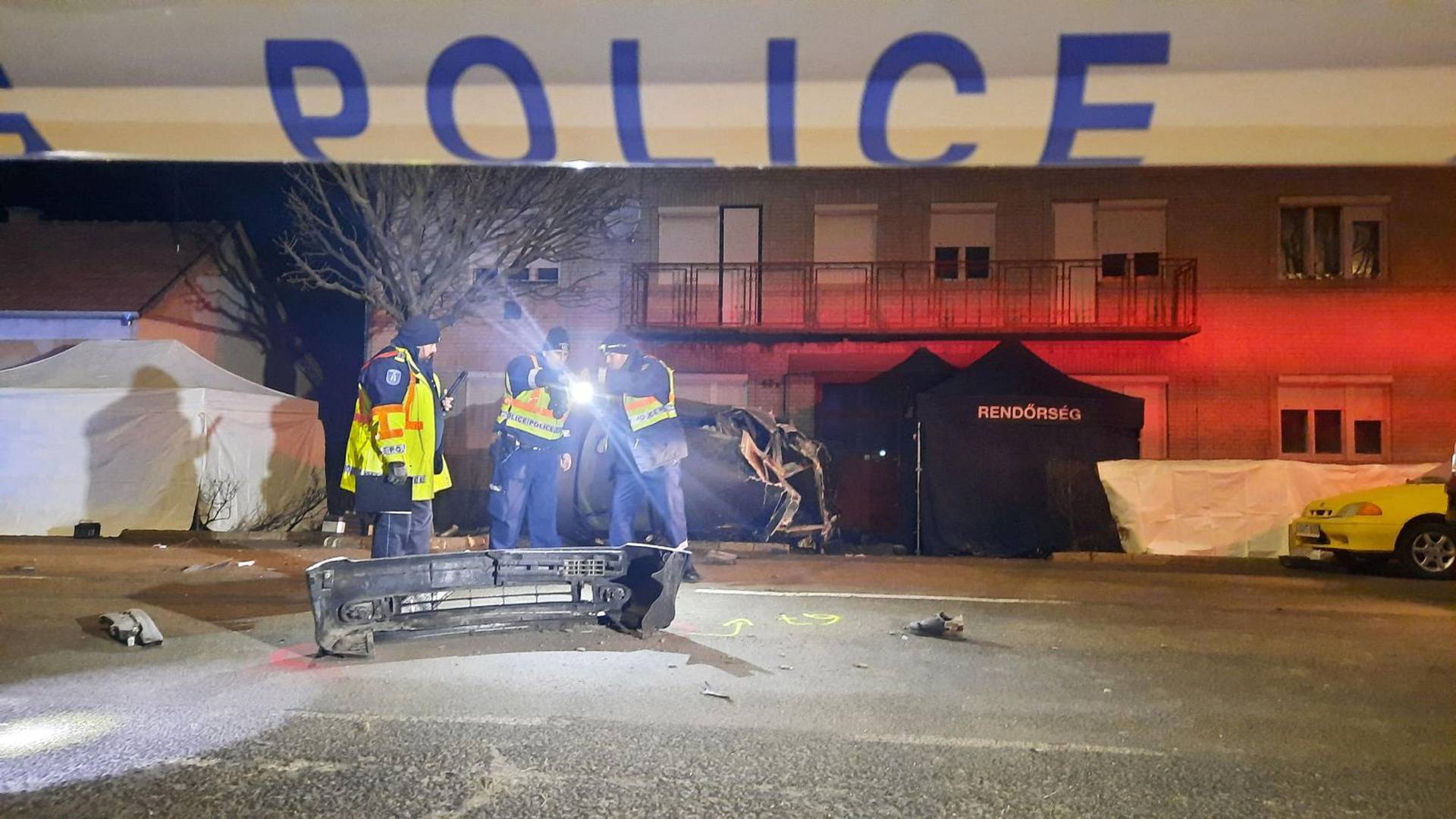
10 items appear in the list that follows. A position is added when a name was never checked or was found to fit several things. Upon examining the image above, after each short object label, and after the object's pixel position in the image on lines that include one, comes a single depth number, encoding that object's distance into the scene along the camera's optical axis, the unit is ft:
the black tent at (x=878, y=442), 46.93
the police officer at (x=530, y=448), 24.06
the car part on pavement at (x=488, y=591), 16.11
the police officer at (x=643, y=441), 24.81
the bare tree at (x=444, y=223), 44.70
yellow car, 33.22
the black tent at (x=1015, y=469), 41.47
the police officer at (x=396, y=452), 18.52
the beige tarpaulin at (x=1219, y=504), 40.37
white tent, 42.86
